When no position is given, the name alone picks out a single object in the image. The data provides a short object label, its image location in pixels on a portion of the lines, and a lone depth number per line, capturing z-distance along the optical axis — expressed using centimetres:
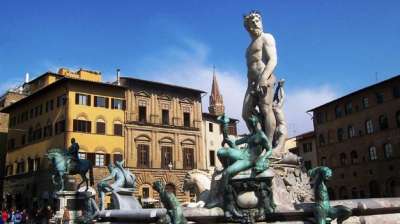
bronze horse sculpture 1725
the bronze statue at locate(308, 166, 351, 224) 639
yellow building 4397
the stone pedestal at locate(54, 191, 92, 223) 1605
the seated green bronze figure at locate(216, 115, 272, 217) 698
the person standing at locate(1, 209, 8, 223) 2638
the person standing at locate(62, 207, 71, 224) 1583
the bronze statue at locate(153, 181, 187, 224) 664
